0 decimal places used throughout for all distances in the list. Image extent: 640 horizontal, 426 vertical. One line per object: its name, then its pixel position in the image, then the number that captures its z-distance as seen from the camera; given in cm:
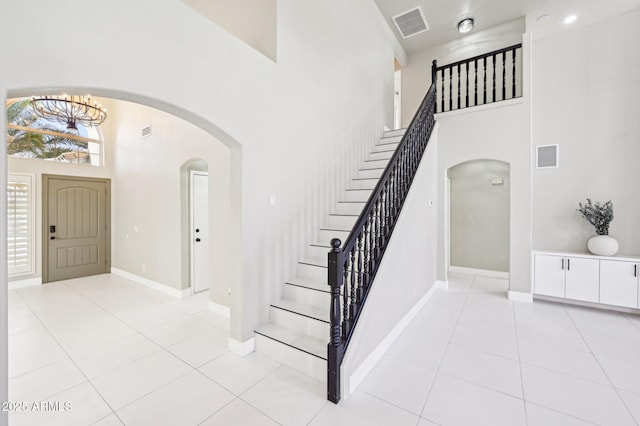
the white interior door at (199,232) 470
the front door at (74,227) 558
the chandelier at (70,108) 399
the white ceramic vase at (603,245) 385
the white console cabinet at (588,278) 370
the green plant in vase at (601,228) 386
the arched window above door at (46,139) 518
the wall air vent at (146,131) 518
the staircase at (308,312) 248
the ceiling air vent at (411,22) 531
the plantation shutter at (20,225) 516
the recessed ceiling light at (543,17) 465
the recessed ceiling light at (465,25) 543
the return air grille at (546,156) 454
